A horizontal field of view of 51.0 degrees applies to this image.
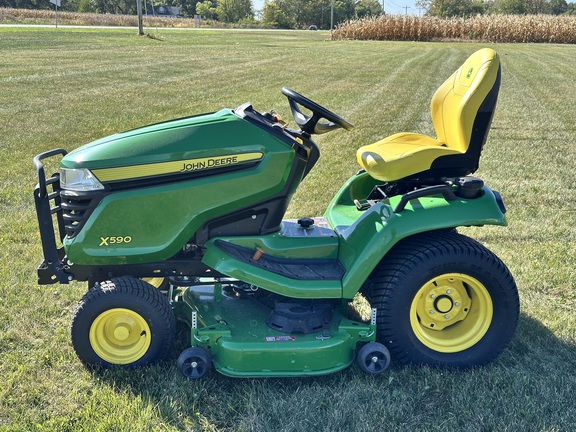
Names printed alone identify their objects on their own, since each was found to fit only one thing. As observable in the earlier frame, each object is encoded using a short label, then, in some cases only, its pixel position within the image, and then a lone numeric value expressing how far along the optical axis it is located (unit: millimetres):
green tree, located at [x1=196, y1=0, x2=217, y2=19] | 79812
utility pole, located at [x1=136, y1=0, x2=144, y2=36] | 27666
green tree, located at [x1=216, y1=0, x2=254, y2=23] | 78875
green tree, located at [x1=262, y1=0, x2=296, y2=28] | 74688
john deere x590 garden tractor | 2838
